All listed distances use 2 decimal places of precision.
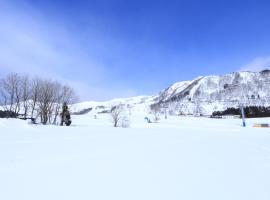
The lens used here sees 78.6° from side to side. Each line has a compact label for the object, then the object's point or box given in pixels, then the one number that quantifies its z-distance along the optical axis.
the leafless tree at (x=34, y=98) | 31.20
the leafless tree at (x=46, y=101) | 29.84
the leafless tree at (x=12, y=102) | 31.59
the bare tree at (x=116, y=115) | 38.14
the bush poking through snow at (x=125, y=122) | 37.84
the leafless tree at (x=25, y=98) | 31.84
